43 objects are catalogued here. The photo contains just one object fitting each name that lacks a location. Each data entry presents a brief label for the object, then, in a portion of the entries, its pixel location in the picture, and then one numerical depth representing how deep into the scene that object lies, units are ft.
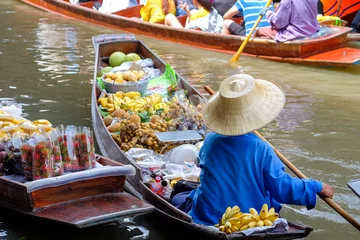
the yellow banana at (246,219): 20.56
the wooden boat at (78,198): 23.12
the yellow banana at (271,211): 20.62
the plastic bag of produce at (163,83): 39.39
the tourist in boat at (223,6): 64.27
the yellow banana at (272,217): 20.62
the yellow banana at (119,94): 37.66
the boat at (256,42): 52.73
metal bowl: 38.87
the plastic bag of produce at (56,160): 24.32
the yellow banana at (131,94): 38.15
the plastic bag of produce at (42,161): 23.96
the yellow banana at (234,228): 20.58
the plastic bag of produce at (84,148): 25.11
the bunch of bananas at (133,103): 35.22
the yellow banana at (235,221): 20.48
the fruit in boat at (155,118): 32.54
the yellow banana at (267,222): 20.53
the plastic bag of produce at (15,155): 25.23
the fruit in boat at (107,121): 33.34
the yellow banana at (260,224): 20.47
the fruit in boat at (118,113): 33.99
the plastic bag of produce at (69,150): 24.90
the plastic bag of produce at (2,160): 25.30
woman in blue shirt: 20.35
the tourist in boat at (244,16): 57.02
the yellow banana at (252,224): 20.51
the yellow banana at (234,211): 20.41
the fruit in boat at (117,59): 45.45
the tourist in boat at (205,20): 60.62
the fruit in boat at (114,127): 32.16
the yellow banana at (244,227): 20.57
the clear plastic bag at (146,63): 44.02
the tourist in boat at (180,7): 66.49
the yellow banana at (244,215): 20.66
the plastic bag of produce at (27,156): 24.21
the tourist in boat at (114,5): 72.88
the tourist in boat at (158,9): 66.05
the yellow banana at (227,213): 20.58
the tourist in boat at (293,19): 52.04
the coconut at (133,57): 45.91
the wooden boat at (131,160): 20.58
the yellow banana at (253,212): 20.68
